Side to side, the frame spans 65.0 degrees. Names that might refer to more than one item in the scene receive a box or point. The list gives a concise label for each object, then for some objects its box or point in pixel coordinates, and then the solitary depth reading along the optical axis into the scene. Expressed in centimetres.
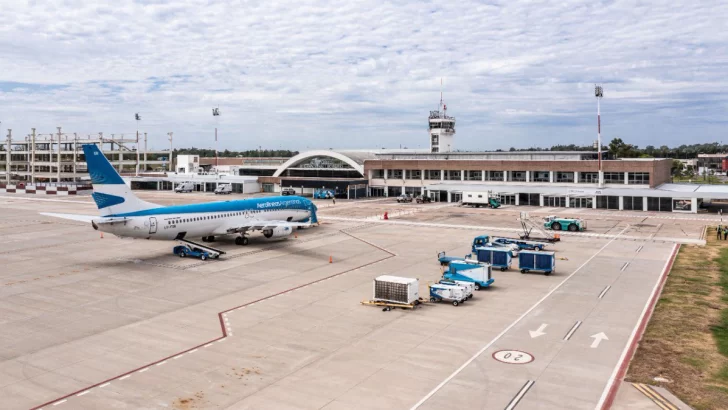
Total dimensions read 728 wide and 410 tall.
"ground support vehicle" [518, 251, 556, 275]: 4641
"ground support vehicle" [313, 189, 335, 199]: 12575
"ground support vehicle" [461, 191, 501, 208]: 10233
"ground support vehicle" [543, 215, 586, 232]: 7200
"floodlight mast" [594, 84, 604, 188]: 9888
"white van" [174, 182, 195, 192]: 14500
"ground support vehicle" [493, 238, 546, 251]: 5572
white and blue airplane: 4966
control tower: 15050
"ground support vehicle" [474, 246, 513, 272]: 4806
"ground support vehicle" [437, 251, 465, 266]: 4950
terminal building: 10056
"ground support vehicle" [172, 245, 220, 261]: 5313
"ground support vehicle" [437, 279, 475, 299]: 3792
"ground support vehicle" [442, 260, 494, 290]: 4119
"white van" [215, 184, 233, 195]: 13712
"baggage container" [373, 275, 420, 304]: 3609
